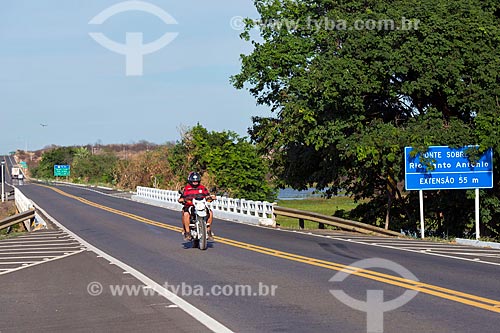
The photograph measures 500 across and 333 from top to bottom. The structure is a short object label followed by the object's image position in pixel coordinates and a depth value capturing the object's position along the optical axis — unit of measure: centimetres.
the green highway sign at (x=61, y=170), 15275
